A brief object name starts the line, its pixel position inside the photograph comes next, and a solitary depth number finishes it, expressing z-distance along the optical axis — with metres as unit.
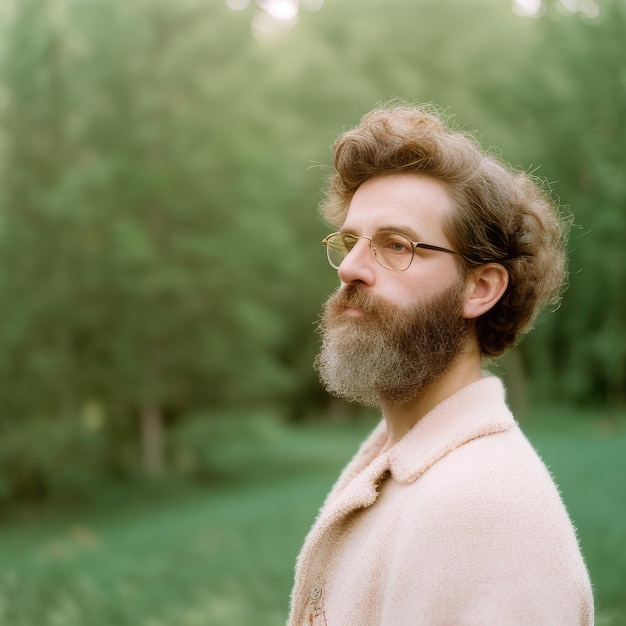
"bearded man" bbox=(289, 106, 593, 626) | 1.52
